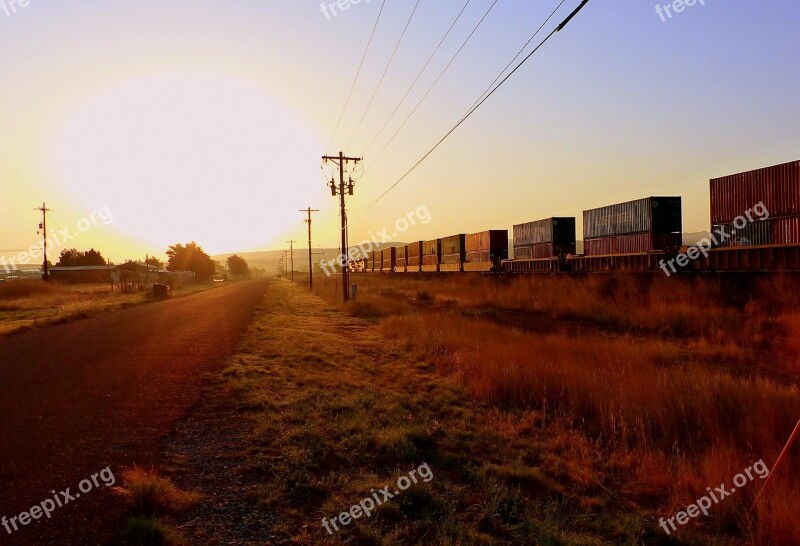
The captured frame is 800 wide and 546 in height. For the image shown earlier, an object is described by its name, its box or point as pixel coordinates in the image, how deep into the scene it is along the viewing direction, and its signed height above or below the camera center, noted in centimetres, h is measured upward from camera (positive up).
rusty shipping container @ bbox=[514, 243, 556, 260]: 3422 +87
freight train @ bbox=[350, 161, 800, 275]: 1811 +131
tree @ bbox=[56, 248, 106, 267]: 9444 +264
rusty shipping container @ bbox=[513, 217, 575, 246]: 3409 +227
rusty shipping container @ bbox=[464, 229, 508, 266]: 4141 +154
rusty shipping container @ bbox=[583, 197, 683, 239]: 2520 +241
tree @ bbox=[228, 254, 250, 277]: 18575 +105
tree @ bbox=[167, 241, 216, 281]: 11688 +229
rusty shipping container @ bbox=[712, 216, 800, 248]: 1775 +104
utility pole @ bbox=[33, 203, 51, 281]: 5604 +551
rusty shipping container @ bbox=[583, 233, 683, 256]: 2525 +99
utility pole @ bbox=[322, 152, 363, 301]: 3277 +385
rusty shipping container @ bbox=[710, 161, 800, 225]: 1786 +267
